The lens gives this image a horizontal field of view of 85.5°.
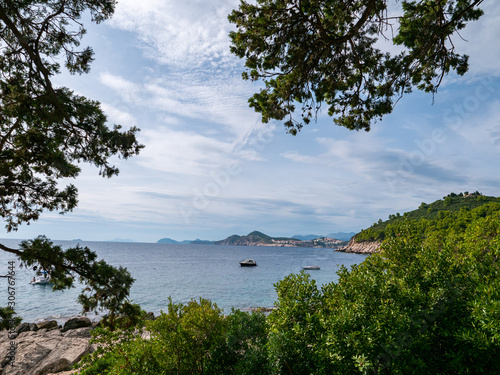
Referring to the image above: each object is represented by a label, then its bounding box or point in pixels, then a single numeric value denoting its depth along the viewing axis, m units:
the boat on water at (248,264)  73.56
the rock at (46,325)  20.03
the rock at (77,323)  20.33
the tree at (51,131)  6.11
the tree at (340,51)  5.78
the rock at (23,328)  18.44
